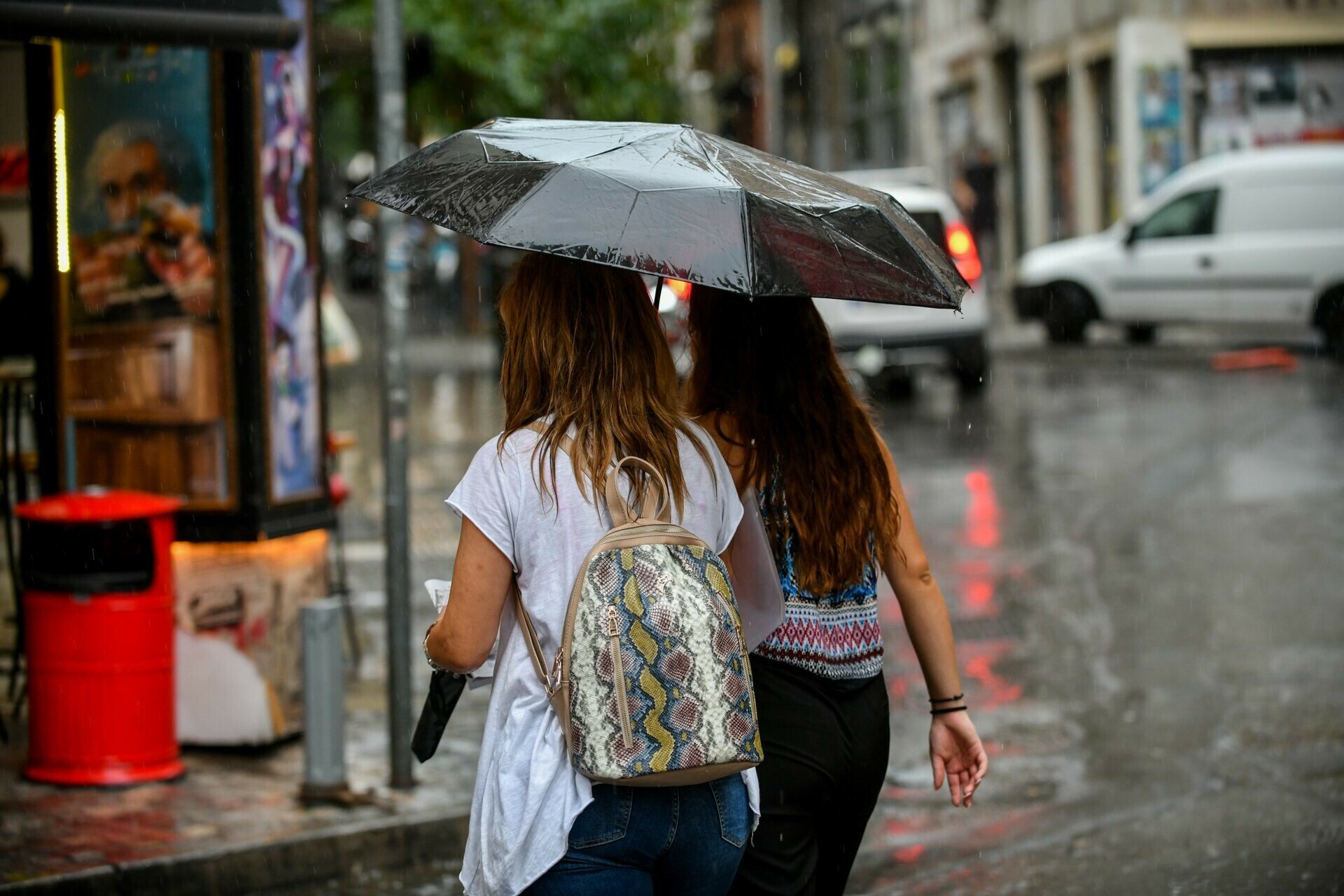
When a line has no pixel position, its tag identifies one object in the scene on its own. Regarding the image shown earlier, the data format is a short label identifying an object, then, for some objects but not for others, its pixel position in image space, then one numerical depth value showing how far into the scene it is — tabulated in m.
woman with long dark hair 6.13
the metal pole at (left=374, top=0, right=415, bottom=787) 11.27
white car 32.66
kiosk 12.46
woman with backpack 5.15
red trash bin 11.31
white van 36.78
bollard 11.00
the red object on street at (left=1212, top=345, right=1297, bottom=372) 35.81
